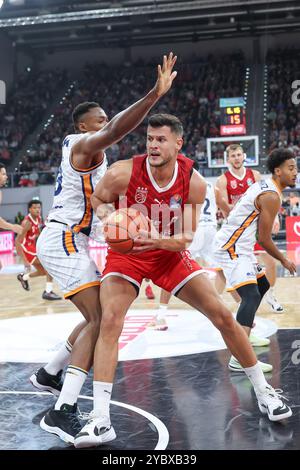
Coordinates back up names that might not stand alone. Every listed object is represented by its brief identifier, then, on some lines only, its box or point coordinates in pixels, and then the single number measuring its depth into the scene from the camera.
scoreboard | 20.66
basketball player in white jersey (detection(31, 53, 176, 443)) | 3.25
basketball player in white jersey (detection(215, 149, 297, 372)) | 4.41
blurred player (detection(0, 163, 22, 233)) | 6.53
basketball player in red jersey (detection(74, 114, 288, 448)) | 3.30
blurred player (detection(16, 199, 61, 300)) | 9.41
